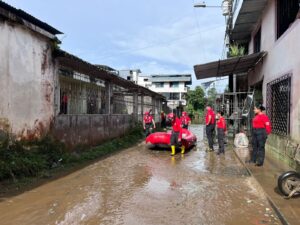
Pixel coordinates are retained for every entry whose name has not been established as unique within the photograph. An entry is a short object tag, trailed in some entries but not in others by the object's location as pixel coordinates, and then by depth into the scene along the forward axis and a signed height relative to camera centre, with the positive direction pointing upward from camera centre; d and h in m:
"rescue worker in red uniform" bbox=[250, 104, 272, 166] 5.92 -0.49
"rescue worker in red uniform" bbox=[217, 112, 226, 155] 7.84 -0.66
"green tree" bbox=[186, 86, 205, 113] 34.55 +2.24
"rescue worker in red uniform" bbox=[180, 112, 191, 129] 11.61 -0.40
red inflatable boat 8.34 -0.97
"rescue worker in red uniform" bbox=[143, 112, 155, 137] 10.73 -0.43
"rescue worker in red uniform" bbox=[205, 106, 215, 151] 8.25 -0.32
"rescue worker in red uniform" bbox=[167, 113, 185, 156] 7.79 -0.66
